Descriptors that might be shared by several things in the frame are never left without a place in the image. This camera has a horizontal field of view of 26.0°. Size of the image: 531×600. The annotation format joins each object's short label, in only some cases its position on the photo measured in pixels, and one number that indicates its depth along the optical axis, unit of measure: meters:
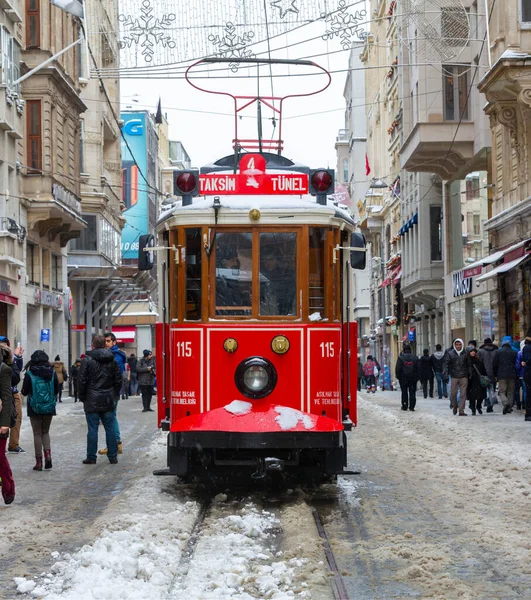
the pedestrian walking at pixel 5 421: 11.08
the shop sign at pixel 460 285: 39.53
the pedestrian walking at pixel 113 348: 16.35
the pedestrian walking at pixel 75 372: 34.79
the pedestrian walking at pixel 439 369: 36.06
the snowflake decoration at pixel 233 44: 18.86
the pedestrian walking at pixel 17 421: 16.30
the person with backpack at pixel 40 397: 15.05
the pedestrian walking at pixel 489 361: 26.89
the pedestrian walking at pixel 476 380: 26.66
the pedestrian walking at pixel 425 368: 36.34
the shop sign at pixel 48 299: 40.59
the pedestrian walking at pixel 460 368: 26.33
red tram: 11.49
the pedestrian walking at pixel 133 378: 45.97
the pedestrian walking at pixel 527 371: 22.86
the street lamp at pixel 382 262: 52.66
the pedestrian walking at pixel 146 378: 30.28
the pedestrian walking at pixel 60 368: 34.41
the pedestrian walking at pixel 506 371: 25.47
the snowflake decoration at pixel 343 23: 19.38
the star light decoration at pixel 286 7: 18.81
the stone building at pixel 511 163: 28.45
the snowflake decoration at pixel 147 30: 19.30
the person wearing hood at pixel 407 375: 29.36
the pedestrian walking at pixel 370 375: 48.91
